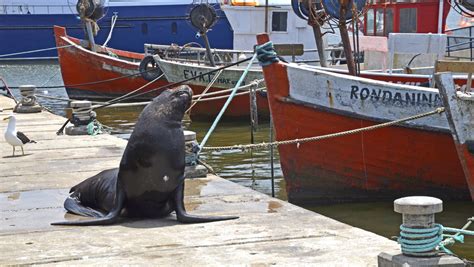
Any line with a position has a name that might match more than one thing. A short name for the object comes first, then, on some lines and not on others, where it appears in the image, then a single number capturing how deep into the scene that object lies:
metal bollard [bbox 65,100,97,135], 12.42
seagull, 10.34
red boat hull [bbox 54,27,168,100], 25.53
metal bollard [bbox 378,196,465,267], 4.88
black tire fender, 23.12
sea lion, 6.87
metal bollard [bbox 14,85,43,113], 15.87
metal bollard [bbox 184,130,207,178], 8.56
